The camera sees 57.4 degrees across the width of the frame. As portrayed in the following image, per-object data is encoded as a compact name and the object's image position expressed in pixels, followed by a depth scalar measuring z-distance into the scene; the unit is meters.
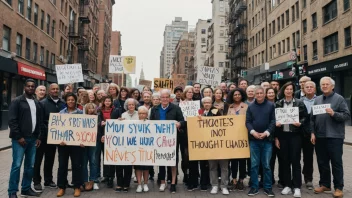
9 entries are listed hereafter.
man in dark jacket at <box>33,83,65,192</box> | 6.85
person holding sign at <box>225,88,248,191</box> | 6.83
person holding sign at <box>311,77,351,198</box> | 6.22
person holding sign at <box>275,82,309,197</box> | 6.36
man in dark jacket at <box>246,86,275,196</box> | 6.30
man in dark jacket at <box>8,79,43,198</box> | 5.82
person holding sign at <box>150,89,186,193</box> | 6.73
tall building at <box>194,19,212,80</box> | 106.94
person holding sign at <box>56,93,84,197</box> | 6.30
